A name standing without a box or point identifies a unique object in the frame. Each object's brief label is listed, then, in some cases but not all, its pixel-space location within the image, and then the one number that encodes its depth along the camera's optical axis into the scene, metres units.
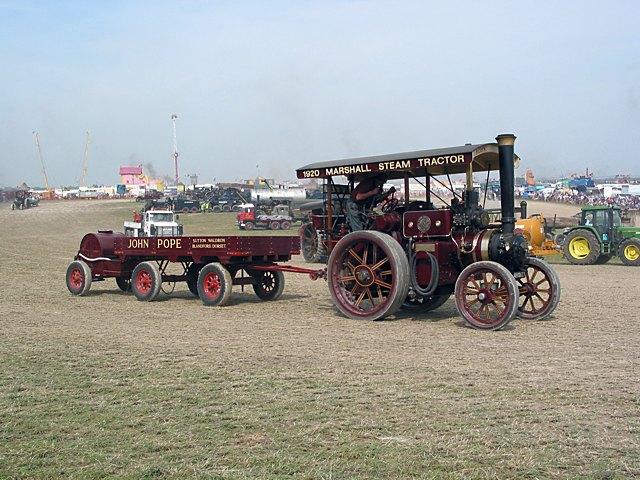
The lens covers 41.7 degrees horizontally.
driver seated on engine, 11.80
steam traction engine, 10.50
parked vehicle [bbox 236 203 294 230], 44.79
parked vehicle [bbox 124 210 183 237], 32.00
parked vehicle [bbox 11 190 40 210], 60.91
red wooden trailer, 13.08
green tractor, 22.20
